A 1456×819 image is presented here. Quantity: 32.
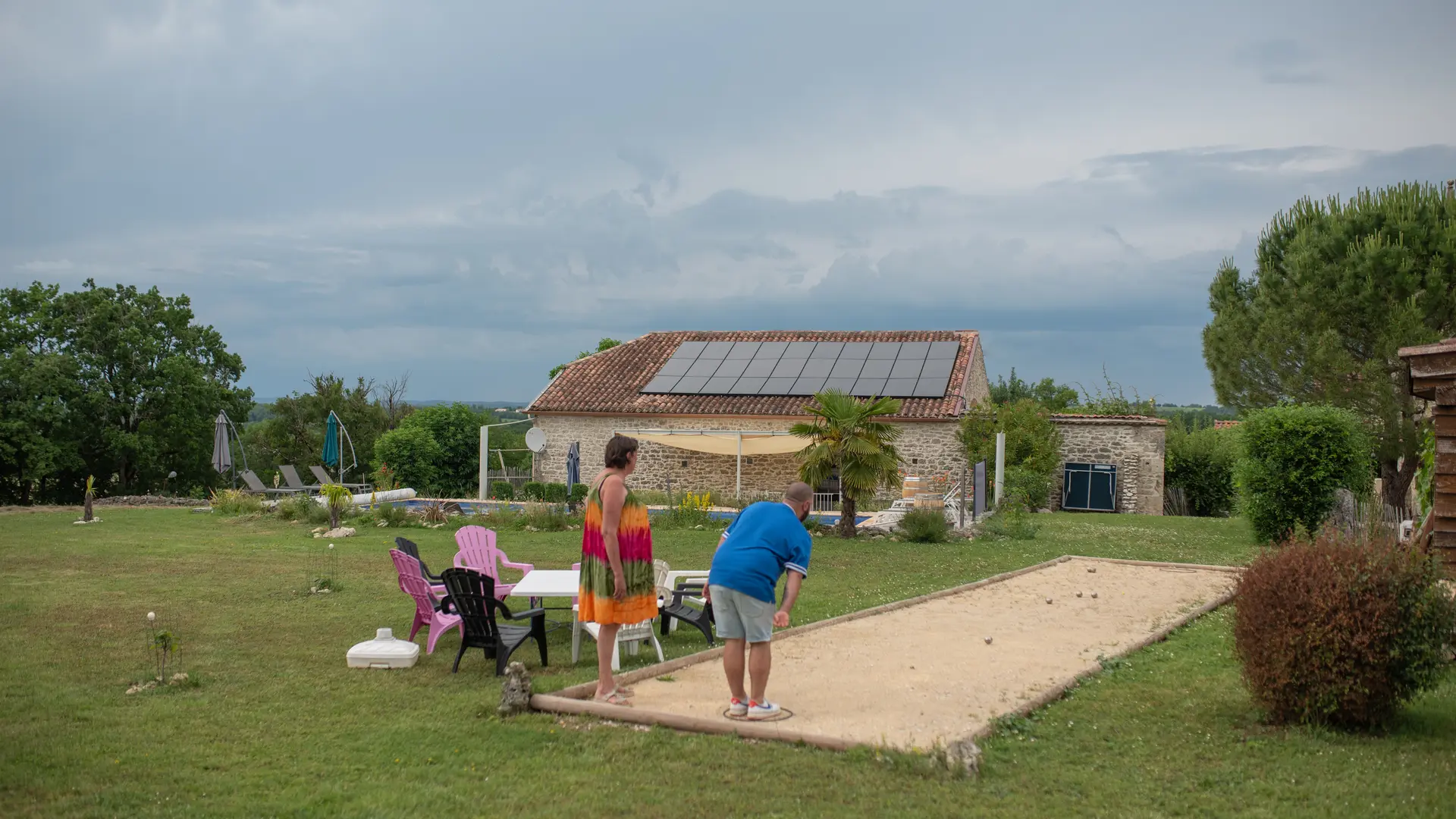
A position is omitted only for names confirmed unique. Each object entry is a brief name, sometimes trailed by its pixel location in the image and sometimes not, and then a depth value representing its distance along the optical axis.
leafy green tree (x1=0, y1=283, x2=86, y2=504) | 24.22
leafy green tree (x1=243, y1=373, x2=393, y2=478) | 35.19
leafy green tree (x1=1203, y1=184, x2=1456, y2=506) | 19.12
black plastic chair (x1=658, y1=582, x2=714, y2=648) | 7.99
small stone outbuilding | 24.48
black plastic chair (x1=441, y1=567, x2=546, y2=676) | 6.86
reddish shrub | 5.30
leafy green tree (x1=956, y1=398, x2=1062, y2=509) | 23.47
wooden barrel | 21.36
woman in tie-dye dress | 5.86
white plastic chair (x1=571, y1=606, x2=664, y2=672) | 7.26
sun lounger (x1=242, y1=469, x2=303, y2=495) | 22.34
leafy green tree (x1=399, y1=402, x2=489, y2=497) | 28.62
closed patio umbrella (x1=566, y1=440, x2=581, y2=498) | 23.25
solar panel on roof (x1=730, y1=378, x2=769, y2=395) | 26.50
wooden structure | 7.63
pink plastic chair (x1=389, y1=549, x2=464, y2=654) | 7.89
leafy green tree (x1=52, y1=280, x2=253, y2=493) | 26.30
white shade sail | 23.88
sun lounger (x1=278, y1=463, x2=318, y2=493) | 23.88
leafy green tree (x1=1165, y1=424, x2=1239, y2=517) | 26.19
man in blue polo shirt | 5.56
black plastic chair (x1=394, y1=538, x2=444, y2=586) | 8.61
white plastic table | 7.72
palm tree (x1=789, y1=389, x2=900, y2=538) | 15.87
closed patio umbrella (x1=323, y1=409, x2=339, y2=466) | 23.25
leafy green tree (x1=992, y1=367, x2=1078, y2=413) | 33.44
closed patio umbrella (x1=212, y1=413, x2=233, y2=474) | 21.39
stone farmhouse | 24.50
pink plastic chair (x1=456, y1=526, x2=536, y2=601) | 9.66
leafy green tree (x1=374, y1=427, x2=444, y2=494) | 27.55
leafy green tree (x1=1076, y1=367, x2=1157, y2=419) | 29.28
